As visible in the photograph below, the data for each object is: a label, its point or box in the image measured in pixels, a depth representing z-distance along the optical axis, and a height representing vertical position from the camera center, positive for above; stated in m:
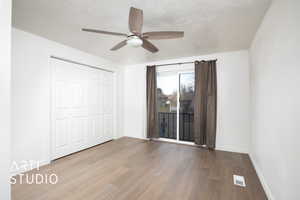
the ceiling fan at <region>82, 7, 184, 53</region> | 1.52 +0.86
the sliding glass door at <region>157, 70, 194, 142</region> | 4.05 -0.05
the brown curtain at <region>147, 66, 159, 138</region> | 4.29 -0.11
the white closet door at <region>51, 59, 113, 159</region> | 2.98 -0.18
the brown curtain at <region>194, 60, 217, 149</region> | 3.48 -0.08
